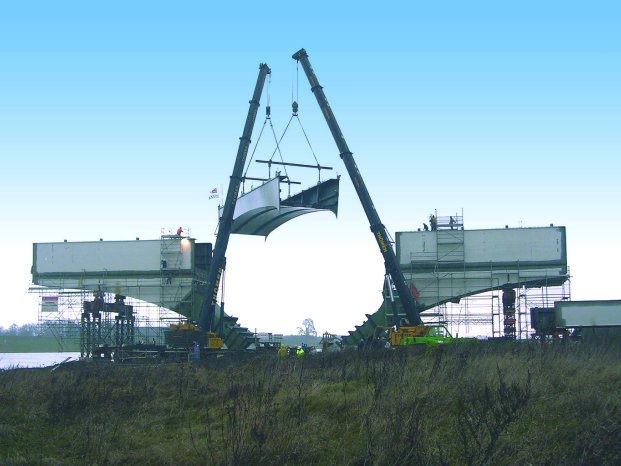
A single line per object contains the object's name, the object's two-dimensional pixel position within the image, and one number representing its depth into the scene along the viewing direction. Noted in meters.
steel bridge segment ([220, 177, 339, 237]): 49.16
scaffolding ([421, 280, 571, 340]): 54.53
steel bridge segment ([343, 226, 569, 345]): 55.50
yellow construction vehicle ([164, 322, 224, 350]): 44.34
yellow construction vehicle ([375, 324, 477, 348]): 39.00
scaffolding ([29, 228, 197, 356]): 56.72
